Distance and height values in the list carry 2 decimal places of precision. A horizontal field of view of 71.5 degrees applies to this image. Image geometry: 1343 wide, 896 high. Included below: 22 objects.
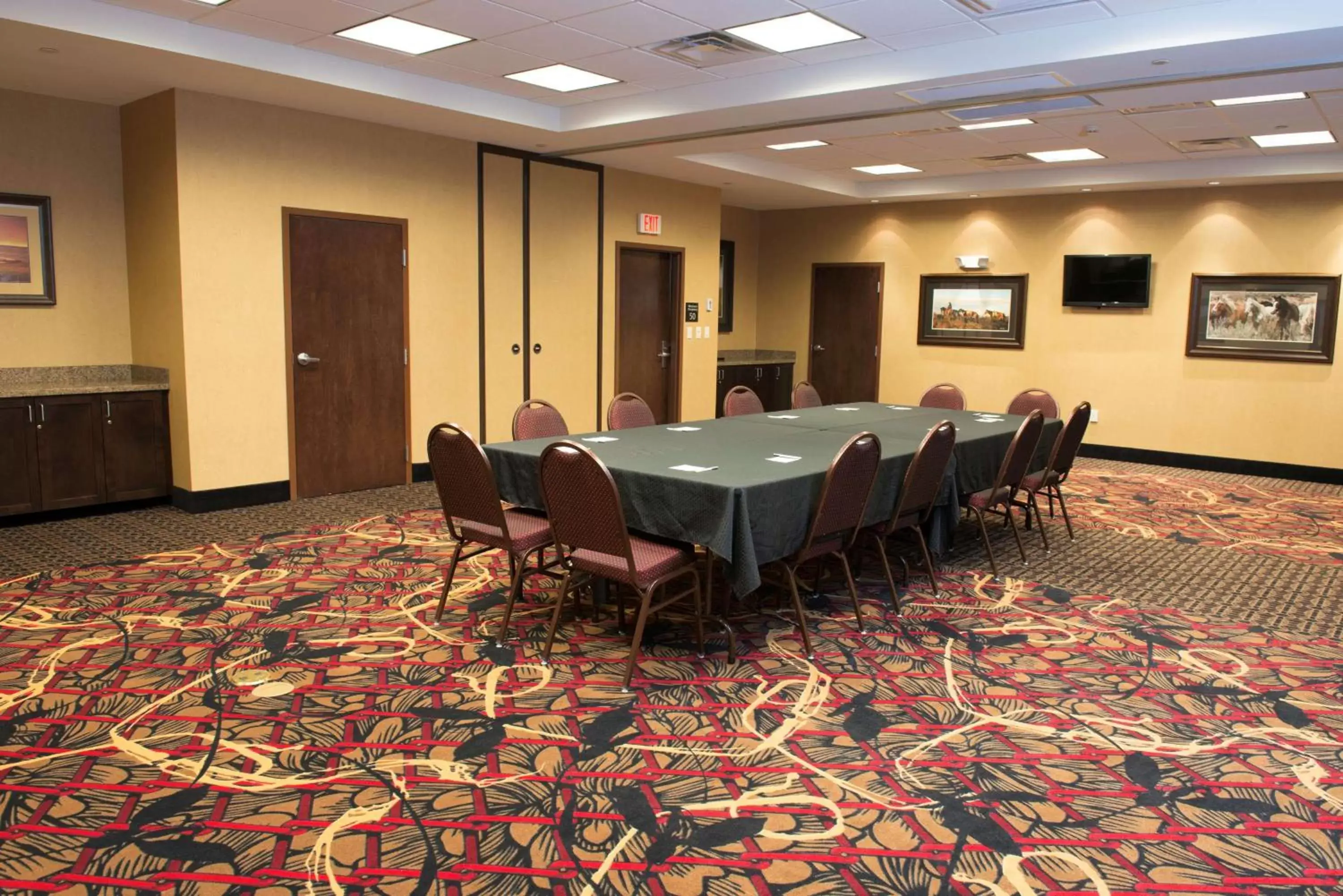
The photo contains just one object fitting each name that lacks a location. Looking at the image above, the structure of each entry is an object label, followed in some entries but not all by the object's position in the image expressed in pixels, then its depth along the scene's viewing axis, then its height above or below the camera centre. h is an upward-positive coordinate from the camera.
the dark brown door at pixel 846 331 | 12.02 +0.10
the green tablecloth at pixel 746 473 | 3.81 -0.62
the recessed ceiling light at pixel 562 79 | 6.41 +1.80
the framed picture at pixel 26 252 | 6.31 +0.52
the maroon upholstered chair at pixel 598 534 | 3.58 -0.79
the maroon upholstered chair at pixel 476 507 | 3.96 -0.76
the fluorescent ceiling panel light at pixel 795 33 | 5.20 +1.75
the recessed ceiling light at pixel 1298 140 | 7.44 +1.68
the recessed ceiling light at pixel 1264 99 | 6.06 +1.62
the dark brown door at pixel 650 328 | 9.76 +0.09
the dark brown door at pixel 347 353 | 7.03 -0.16
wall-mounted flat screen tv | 9.85 +0.67
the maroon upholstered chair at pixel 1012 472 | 5.46 -0.78
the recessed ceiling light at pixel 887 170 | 9.74 +1.78
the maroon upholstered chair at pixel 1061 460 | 6.09 -0.80
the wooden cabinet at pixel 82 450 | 6.07 -0.82
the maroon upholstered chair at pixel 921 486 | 4.64 -0.74
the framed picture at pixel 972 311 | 10.86 +0.36
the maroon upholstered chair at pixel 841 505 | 3.97 -0.73
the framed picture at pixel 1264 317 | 8.98 +0.28
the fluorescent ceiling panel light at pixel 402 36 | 5.46 +1.78
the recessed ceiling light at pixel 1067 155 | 8.56 +1.74
